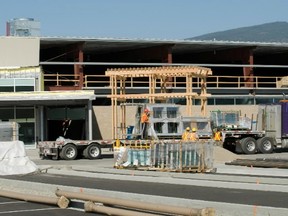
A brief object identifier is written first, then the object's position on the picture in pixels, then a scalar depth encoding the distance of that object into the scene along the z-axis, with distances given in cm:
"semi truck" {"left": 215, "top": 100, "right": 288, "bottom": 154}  3791
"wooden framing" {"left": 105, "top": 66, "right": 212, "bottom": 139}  3569
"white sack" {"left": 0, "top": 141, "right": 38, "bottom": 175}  2448
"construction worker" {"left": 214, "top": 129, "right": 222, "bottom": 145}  3689
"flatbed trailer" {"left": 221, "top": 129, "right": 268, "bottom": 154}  3778
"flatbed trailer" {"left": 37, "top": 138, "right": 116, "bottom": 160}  3412
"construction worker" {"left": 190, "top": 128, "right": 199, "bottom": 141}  2668
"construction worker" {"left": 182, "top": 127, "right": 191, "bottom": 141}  2745
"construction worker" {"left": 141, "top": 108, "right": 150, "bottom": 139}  3119
